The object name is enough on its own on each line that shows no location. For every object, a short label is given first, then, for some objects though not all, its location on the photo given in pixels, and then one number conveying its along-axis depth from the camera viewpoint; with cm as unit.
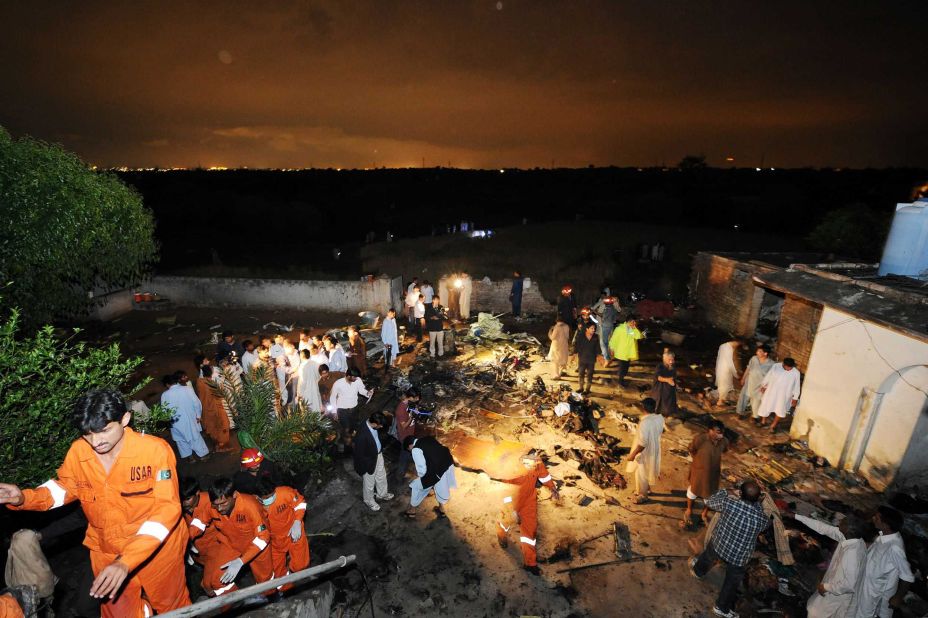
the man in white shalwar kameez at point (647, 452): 602
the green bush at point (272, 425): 673
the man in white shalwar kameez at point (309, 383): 823
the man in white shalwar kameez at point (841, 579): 405
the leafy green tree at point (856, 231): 1672
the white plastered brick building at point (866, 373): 621
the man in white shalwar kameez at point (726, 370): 883
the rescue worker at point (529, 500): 522
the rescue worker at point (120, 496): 291
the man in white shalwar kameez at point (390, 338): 1097
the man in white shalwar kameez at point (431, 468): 572
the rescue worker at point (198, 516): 430
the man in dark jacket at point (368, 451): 593
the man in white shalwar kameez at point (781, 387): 802
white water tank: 754
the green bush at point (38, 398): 370
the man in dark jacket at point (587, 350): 919
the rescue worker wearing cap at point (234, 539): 411
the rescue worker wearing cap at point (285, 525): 438
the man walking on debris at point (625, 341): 975
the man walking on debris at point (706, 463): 554
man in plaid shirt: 448
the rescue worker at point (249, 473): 466
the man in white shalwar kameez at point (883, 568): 393
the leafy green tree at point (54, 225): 608
